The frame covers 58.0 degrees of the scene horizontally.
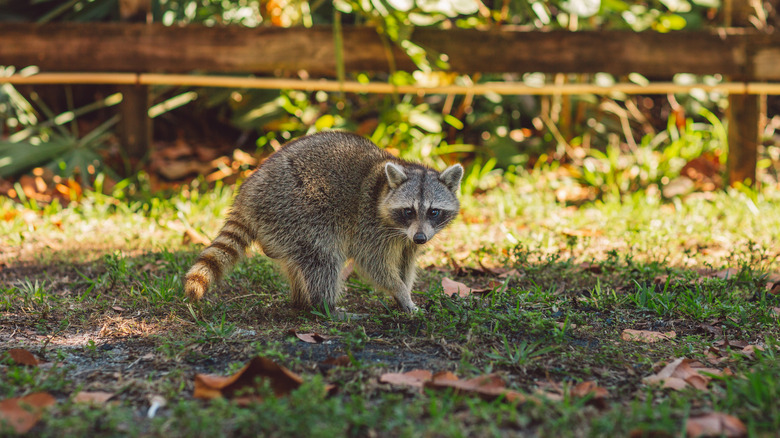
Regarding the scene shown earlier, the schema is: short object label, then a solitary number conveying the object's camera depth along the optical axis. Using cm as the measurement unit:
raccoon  335
